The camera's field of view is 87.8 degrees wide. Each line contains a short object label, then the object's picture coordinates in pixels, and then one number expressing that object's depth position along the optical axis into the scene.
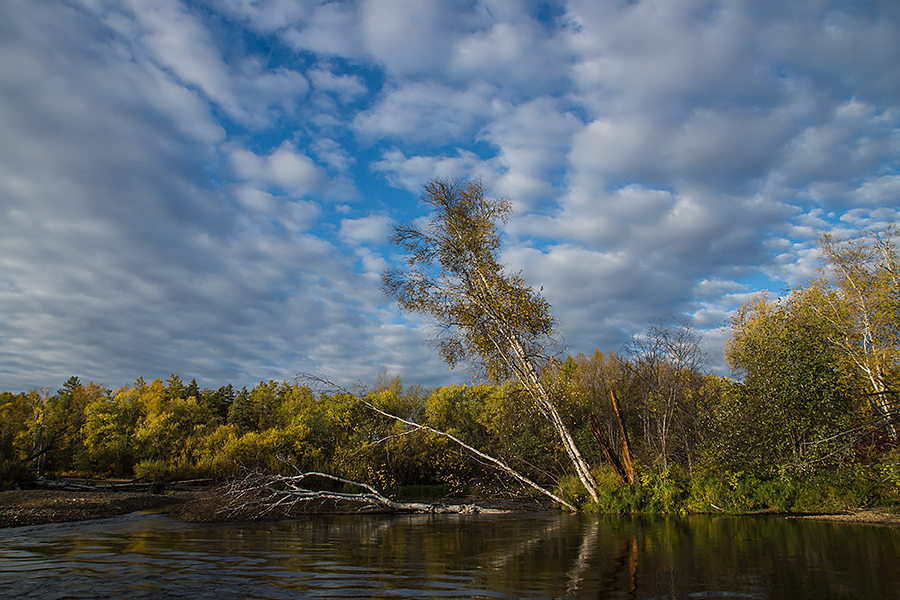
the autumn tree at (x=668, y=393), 20.23
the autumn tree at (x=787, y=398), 14.83
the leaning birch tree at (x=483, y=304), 16.92
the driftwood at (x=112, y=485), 26.77
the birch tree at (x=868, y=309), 22.56
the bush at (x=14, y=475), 24.19
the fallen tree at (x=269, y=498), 15.70
